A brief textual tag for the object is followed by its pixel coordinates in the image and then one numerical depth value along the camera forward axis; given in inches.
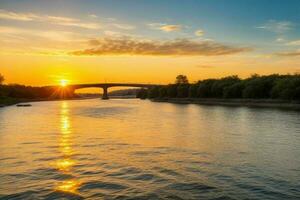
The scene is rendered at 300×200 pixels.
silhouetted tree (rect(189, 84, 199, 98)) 7778.1
